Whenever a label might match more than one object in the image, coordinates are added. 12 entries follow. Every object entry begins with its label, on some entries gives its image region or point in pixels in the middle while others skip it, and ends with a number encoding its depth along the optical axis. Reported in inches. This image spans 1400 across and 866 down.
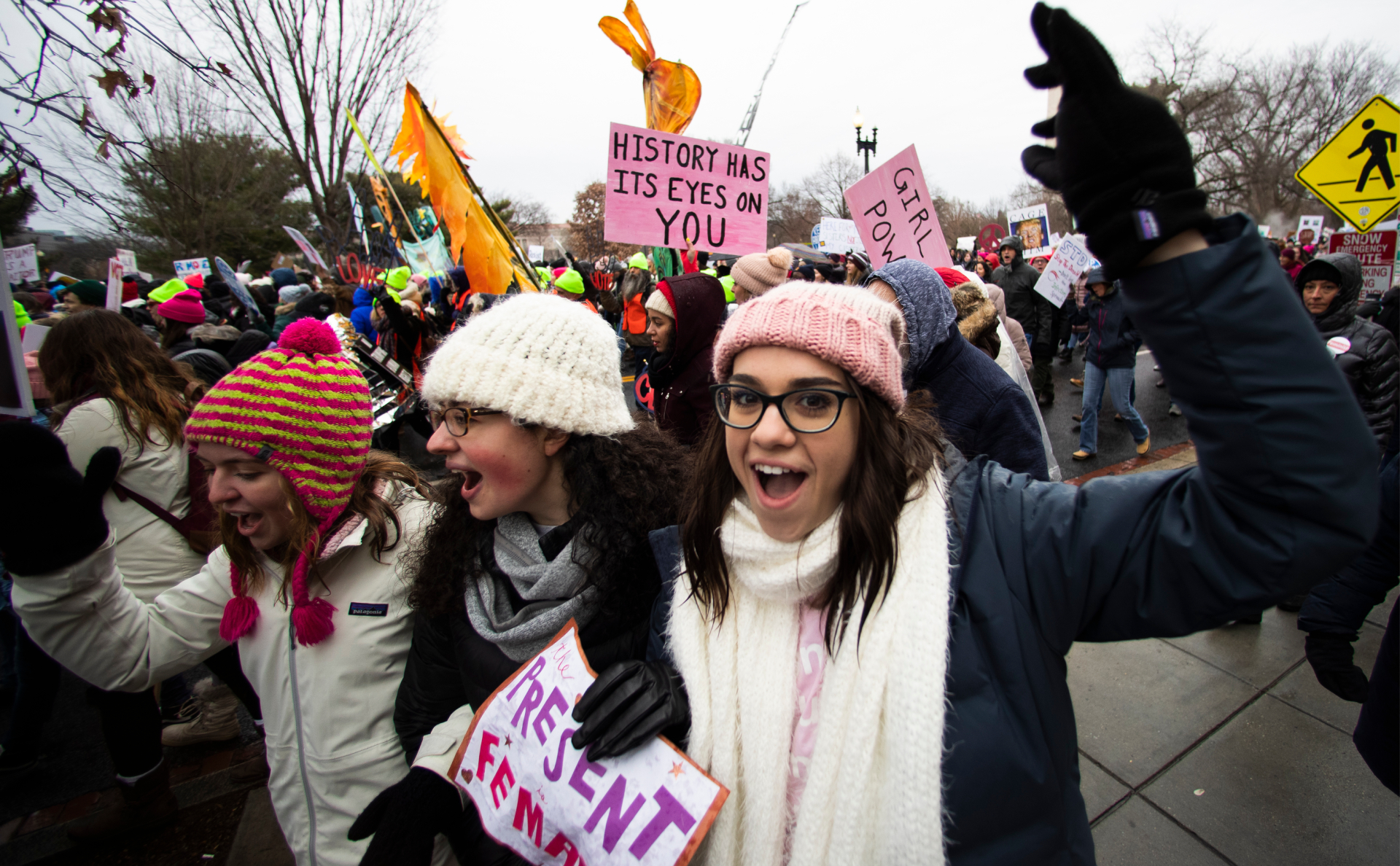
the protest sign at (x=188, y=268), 586.9
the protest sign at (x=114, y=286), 212.1
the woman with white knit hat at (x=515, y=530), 61.5
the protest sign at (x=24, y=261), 309.9
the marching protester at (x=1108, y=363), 253.9
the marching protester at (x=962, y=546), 32.5
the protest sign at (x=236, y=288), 324.5
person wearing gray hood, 103.3
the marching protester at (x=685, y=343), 155.2
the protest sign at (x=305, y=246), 532.2
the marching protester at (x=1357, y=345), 142.0
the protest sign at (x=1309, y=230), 584.7
